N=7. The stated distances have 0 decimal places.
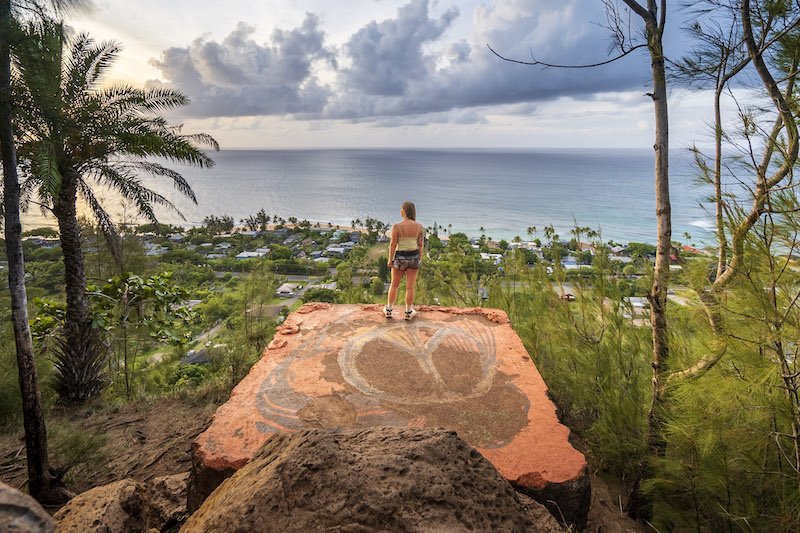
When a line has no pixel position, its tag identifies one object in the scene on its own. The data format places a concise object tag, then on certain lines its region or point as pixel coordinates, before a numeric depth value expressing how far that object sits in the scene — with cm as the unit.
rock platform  343
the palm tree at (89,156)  684
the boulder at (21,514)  148
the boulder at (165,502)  332
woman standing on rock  617
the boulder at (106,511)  257
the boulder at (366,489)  186
